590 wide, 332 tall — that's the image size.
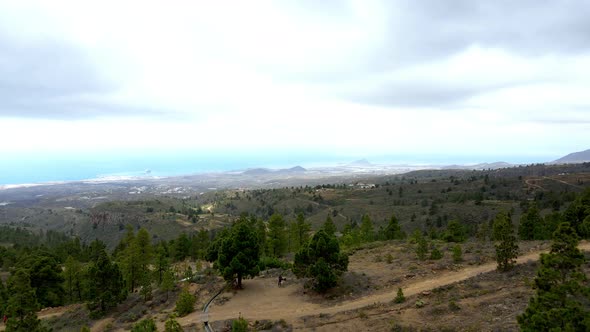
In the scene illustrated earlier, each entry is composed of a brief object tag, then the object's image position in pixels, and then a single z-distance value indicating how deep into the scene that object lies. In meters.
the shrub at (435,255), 34.66
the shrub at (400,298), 25.05
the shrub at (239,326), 21.06
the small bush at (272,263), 41.33
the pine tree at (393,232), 59.25
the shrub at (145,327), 19.73
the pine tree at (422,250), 34.97
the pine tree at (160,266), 43.21
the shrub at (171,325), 18.89
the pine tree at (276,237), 54.78
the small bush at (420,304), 23.39
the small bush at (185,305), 29.59
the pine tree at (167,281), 34.88
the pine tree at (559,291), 12.68
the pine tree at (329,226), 54.17
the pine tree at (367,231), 58.52
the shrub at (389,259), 36.40
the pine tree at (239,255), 32.41
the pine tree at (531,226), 49.65
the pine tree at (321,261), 28.98
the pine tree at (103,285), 35.19
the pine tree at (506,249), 27.47
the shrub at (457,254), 32.31
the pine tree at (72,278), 47.22
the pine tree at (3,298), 40.41
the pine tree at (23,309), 24.12
